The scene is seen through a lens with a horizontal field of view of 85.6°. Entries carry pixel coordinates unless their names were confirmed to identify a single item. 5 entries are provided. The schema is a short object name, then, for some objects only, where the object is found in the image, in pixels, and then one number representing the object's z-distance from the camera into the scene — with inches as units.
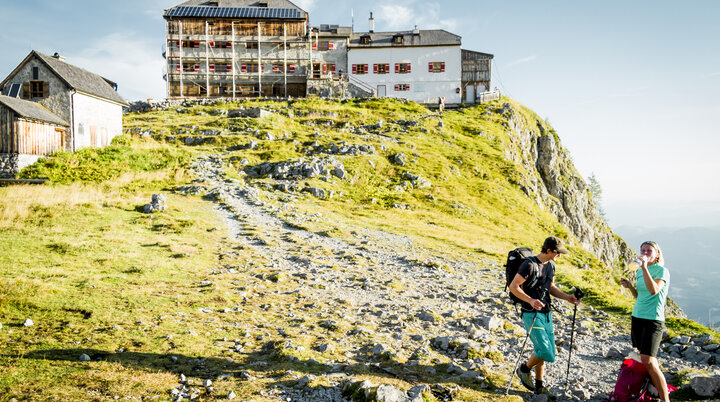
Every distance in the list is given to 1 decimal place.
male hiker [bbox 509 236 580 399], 282.4
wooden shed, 1177.4
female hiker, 256.5
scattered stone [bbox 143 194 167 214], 863.7
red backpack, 260.2
